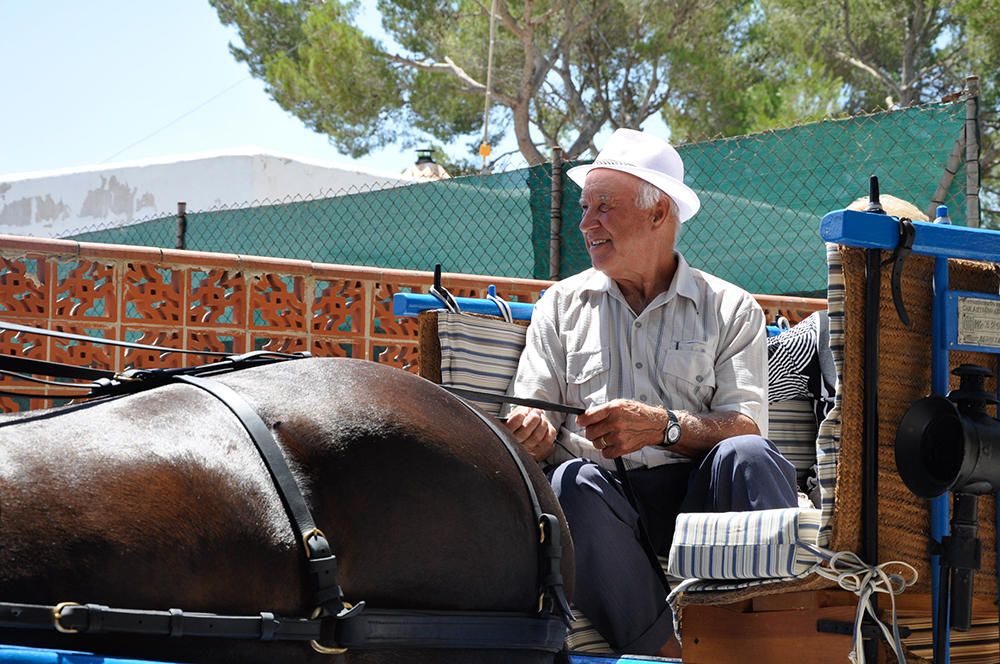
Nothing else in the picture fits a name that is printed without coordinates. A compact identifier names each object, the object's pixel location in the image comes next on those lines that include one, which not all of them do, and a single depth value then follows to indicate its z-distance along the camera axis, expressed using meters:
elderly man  2.75
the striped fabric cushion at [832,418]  2.13
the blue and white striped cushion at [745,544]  2.13
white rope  2.08
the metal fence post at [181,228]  7.09
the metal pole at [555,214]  5.88
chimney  12.46
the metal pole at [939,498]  2.09
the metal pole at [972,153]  4.92
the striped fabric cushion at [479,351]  3.23
